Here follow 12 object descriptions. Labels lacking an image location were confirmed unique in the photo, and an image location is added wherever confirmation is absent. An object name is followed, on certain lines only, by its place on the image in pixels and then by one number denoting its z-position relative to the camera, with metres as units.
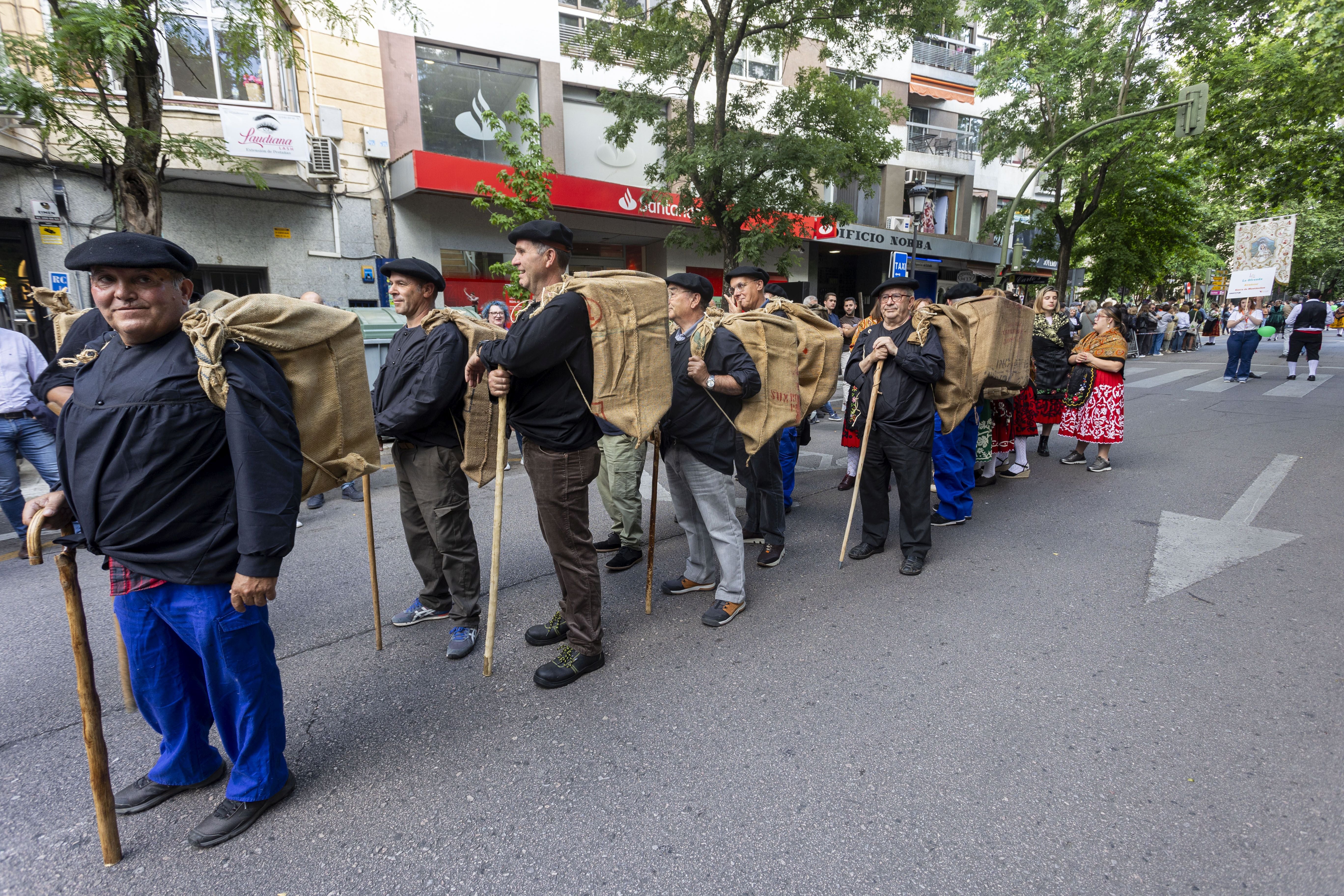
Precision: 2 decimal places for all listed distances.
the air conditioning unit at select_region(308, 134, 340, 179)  12.27
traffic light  11.48
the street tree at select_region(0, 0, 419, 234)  5.69
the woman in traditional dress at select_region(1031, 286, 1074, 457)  6.82
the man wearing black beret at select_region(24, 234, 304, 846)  2.04
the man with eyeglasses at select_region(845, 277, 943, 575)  4.48
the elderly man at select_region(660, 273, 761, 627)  3.77
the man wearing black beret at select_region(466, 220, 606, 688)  2.92
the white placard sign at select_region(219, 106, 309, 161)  10.95
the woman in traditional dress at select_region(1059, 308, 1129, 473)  6.88
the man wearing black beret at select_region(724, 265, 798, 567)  4.56
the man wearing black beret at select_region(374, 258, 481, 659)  3.36
